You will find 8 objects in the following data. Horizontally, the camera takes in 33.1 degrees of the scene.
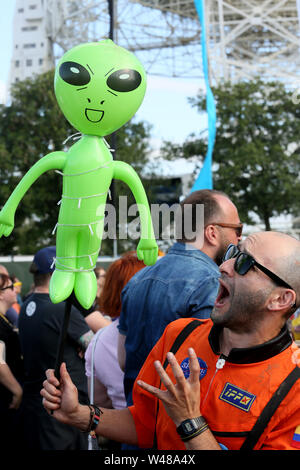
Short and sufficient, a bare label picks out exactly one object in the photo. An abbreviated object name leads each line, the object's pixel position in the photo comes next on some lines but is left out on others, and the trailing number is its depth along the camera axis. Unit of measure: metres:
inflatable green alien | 1.79
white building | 25.84
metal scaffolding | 22.97
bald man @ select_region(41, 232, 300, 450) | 1.56
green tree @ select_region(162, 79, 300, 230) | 20.95
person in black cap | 3.17
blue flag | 5.70
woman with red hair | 3.17
